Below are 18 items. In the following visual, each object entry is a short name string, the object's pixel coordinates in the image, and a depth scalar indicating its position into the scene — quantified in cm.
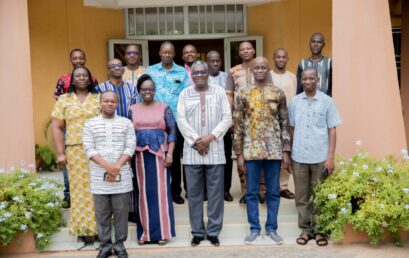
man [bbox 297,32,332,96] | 572
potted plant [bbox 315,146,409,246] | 491
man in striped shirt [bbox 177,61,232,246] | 494
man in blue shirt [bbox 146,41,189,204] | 553
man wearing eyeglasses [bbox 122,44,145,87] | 564
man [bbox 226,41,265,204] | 552
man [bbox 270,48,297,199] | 570
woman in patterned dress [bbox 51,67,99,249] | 498
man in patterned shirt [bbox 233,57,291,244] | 497
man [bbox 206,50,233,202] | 579
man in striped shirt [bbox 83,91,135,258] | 466
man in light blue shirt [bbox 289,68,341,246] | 495
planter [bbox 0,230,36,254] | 515
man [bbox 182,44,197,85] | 586
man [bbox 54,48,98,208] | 560
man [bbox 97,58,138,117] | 518
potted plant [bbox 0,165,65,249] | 490
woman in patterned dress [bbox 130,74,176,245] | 496
